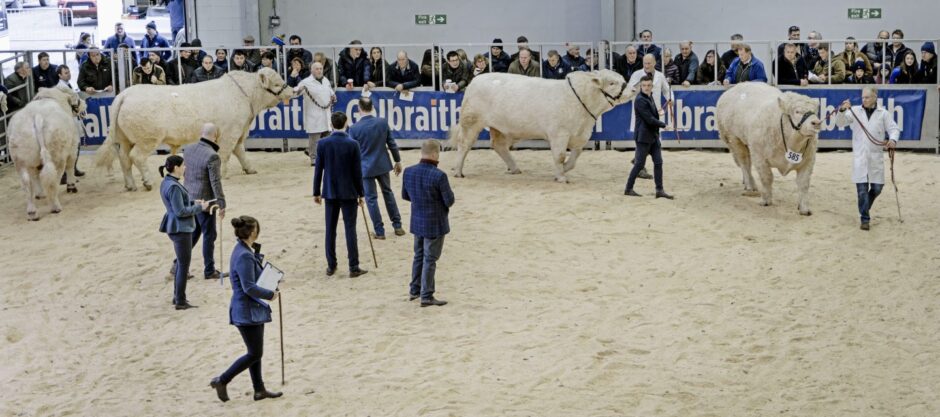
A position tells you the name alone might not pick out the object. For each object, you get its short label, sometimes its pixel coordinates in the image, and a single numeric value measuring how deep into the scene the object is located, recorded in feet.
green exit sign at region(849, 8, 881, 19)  74.28
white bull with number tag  50.57
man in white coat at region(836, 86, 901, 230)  49.08
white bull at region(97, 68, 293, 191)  58.18
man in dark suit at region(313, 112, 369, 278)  44.19
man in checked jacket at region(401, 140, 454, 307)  40.70
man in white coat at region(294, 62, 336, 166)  62.54
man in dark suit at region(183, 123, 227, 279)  44.47
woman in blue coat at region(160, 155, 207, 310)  41.63
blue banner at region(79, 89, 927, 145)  64.80
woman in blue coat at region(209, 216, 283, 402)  32.99
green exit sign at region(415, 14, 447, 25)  79.82
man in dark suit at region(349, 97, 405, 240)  48.34
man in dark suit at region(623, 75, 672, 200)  53.36
